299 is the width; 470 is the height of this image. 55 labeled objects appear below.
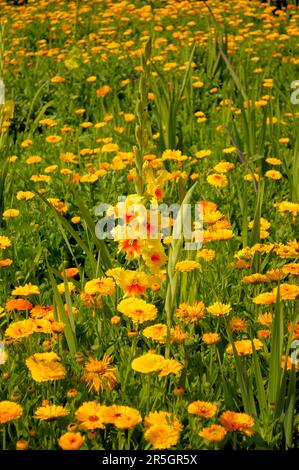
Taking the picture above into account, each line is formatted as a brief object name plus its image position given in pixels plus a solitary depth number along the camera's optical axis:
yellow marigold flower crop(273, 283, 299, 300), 2.55
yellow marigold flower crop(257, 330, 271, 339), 2.50
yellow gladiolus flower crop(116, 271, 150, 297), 2.54
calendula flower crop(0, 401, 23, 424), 2.22
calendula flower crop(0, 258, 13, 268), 2.78
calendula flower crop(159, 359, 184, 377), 2.33
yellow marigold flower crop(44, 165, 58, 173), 3.38
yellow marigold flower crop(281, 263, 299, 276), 2.65
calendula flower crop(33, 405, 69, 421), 2.24
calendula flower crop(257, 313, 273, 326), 2.52
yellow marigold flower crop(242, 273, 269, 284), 2.64
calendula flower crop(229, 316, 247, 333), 2.52
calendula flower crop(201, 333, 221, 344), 2.44
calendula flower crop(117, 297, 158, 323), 2.48
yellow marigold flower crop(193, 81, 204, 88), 4.51
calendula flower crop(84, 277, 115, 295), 2.58
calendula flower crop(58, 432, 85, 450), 2.17
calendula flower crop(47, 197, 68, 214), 3.16
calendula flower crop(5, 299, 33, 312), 2.58
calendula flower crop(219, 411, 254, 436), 2.24
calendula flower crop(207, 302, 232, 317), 2.50
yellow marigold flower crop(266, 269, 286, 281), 2.65
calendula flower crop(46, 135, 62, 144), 3.74
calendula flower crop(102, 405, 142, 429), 2.20
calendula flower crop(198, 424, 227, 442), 2.20
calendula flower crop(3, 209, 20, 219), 3.06
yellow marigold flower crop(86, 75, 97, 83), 4.84
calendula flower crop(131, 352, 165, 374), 2.31
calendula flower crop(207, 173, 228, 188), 3.18
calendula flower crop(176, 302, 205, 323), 2.51
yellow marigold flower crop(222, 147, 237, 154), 3.42
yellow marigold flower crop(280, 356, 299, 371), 2.39
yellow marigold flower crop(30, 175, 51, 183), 3.31
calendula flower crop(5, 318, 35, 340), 2.44
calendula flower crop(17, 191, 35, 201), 3.19
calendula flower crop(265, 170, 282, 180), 3.29
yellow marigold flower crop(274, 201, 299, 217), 2.99
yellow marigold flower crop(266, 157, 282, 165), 3.35
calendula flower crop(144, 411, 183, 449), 2.20
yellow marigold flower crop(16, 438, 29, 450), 2.21
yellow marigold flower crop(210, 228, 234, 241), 2.77
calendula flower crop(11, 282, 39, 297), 2.62
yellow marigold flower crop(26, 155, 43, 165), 3.48
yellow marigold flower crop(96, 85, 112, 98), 4.64
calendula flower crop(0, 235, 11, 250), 2.84
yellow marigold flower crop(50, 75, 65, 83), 4.78
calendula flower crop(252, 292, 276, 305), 2.54
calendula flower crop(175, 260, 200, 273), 2.64
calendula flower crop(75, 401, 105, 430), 2.22
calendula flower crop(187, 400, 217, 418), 2.25
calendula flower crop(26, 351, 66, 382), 2.31
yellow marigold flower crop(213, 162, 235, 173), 3.28
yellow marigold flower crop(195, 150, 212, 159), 3.46
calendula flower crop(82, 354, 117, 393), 2.37
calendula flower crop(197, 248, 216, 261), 2.73
